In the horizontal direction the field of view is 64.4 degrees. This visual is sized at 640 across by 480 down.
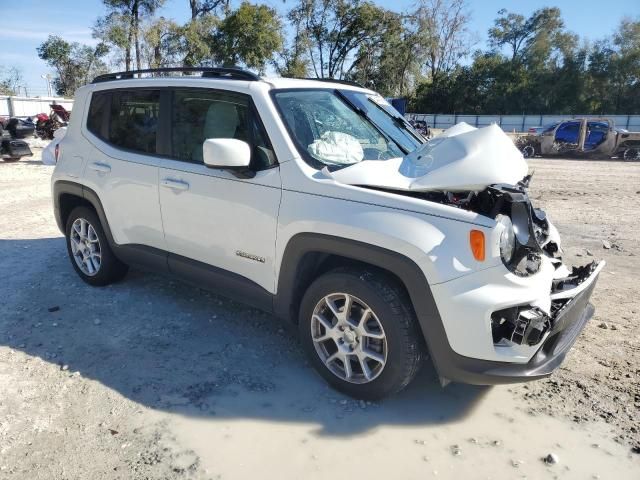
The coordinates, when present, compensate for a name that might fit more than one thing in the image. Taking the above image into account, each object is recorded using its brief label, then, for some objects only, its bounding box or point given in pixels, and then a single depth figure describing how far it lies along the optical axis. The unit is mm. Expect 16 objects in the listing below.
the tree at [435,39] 41625
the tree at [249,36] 31750
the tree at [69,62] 47375
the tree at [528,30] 52500
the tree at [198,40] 32812
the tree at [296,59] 36594
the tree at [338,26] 38531
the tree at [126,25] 34281
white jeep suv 2596
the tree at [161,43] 33969
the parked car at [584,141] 20156
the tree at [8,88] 44275
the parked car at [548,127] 21706
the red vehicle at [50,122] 21417
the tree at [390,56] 39812
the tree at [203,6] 38094
